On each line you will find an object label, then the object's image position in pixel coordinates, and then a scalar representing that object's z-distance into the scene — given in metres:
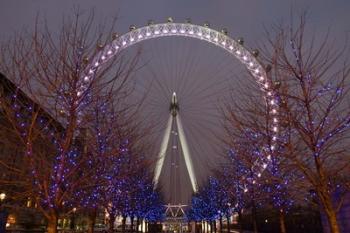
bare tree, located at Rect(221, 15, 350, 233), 10.95
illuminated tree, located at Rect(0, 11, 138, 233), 9.99
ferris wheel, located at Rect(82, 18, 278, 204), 27.27
